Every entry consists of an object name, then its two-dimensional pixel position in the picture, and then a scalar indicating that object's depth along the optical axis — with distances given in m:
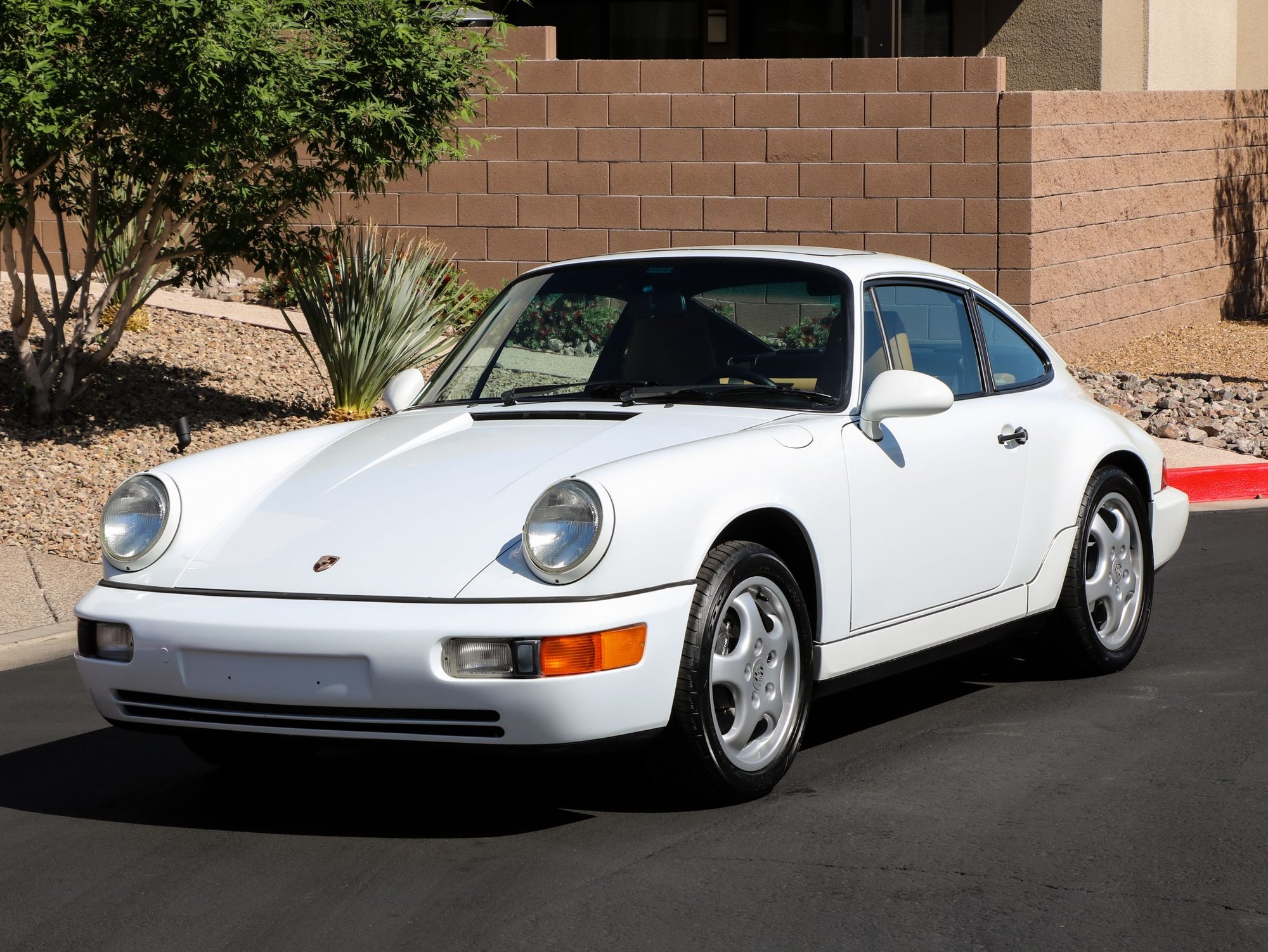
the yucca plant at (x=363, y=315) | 12.20
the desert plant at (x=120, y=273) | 11.48
